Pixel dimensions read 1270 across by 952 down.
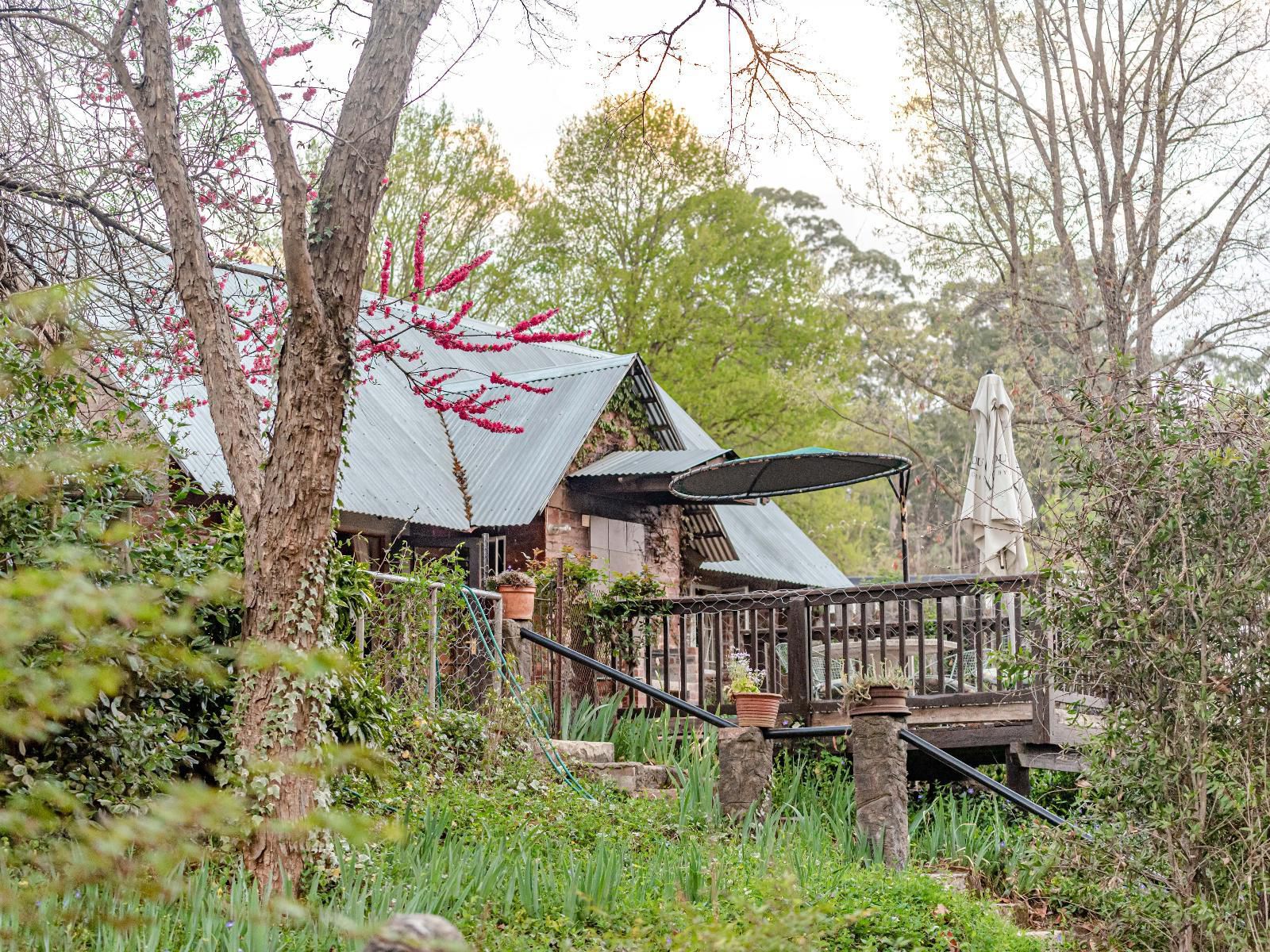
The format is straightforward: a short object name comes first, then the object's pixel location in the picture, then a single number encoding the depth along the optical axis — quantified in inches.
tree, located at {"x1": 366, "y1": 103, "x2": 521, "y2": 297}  1084.5
